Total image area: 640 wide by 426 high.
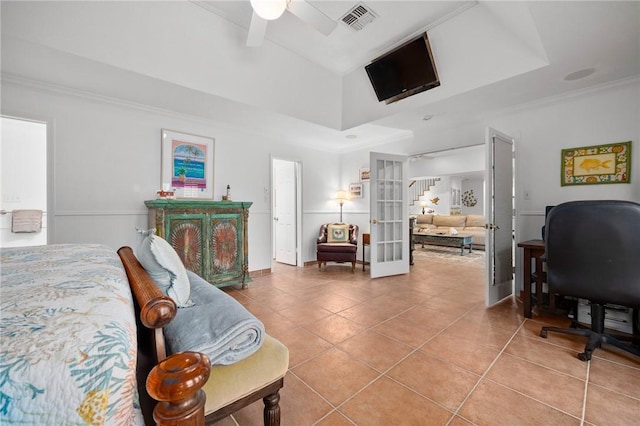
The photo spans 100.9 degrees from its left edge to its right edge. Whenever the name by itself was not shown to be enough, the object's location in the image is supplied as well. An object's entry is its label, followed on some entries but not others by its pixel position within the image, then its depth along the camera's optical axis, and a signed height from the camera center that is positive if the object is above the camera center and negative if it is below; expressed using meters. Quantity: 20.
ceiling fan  1.83 +1.51
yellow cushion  1.00 -0.65
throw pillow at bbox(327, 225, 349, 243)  5.06 -0.39
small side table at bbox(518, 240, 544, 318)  2.65 -0.57
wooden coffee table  6.72 -0.70
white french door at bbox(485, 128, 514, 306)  2.95 -0.02
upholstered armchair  4.76 -0.55
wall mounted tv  2.88 +1.67
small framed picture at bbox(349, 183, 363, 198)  5.41 +0.48
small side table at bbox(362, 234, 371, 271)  5.01 -0.49
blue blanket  1.01 -0.47
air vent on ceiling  2.53 +1.96
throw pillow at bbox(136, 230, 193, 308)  1.20 -0.25
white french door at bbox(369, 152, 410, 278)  4.27 -0.03
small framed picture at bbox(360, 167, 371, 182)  5.27 +0.78
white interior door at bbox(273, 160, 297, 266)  5.26 +0.06
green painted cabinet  3.09 -0.25
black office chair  1.76 -0.31
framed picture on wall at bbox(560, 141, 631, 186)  2.71 +0.53
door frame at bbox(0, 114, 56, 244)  2.74 +0.38
